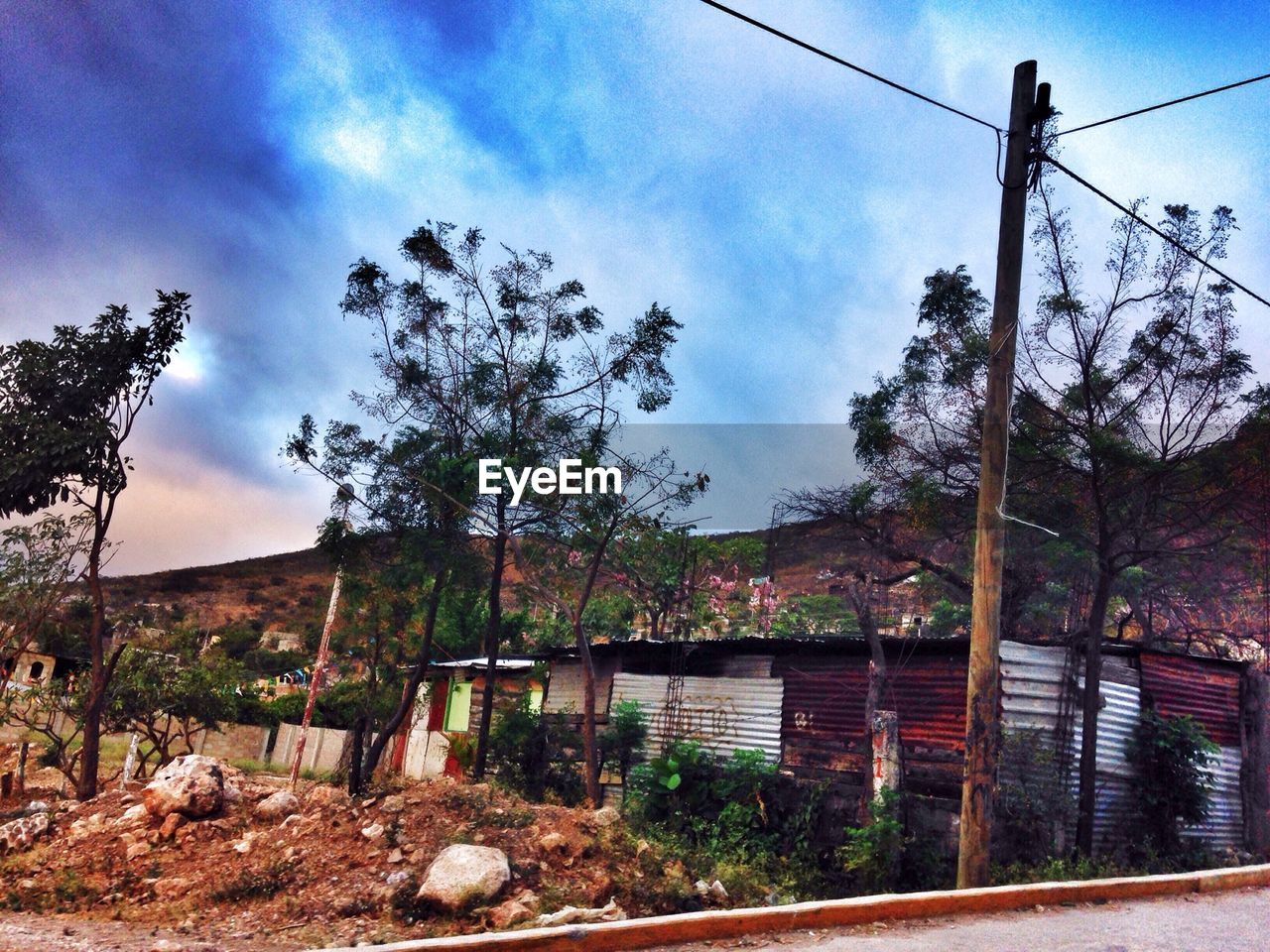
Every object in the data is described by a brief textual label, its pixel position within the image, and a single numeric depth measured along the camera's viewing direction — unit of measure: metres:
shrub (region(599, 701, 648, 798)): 18.53
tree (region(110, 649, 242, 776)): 20.83
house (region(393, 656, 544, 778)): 26.05
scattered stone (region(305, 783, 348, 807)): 12.14
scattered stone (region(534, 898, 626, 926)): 7.57
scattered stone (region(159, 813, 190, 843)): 11.83
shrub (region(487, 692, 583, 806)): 18.73
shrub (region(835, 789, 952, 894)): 11.70
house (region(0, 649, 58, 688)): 38.57
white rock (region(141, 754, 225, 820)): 12.34
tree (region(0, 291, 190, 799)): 15.53
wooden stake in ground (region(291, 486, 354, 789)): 21.57
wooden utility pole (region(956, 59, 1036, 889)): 9.20
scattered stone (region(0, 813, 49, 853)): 12.03
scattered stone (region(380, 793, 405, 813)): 11.48
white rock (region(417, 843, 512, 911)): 8.72
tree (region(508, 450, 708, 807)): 16.72
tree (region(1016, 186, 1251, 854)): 15.21
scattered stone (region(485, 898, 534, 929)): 8.08
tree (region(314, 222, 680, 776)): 19.23
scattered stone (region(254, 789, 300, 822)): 12.59
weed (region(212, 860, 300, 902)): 9.65
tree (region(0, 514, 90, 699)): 16.73
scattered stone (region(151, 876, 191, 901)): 10.07
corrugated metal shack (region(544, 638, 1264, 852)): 14.77
